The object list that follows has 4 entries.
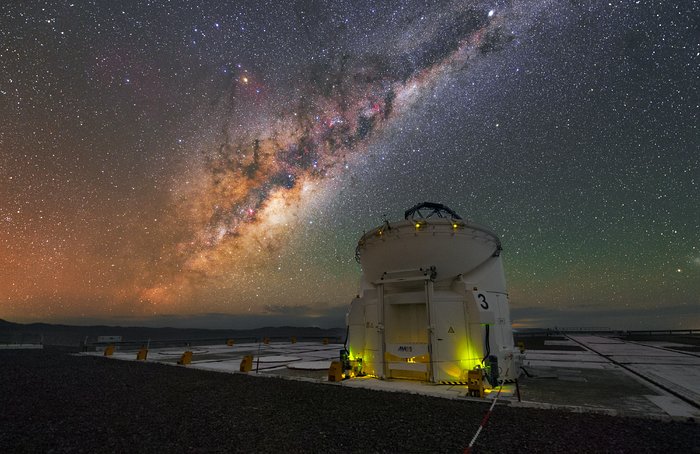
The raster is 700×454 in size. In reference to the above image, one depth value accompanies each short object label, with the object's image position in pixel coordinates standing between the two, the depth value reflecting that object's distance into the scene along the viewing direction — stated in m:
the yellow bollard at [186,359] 20.31
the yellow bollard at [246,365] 16.77
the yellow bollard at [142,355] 22.48
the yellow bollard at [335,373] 13.68
